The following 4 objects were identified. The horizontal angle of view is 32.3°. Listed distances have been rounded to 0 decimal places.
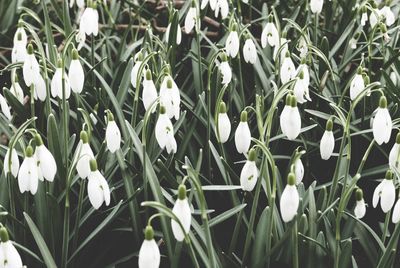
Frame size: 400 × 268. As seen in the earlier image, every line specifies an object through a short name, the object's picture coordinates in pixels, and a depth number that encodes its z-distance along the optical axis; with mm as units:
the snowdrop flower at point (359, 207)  1971
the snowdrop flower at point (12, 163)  1925
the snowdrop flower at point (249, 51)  2650
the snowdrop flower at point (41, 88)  2365
